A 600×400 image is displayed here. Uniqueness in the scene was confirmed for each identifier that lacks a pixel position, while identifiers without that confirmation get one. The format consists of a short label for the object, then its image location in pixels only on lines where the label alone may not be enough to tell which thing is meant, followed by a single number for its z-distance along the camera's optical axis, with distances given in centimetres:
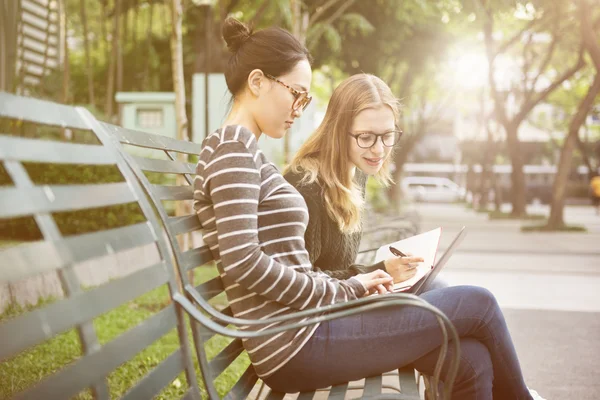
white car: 5397
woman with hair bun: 239
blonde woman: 332
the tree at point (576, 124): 1706
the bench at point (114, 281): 154
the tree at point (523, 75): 2055
